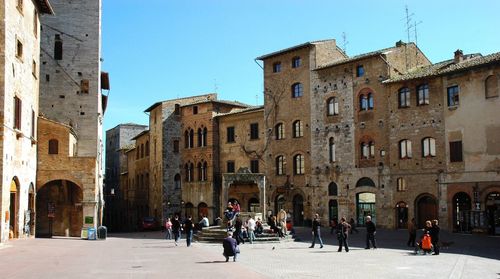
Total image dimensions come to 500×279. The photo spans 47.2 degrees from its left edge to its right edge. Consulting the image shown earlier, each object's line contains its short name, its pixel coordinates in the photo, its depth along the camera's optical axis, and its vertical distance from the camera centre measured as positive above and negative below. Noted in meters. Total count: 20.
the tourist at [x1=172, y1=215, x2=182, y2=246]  29.11 -2.06
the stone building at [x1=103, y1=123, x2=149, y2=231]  72.31 +3.03
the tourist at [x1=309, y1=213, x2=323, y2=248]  26.16 -1.95
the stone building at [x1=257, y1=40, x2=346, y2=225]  43.91 +5.01
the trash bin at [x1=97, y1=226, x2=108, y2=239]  33.42 -2.57
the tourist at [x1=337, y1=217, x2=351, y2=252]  23.76 -1.96
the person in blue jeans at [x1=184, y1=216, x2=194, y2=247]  27.58 -2.02
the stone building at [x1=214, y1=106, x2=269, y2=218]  47.31 +3.40
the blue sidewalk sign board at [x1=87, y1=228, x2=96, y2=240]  33.12 -2.68
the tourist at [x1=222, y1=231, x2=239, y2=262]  19.44 -2.03
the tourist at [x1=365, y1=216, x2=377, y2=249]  24.97 -2.05
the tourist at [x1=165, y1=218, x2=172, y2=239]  33.81 -2.44
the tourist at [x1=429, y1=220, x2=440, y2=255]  22.48 -2.03
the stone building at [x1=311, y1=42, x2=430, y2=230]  39.31 +3.86
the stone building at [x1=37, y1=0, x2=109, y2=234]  39.44 +8.31
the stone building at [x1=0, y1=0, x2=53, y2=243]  26.42 +3.96
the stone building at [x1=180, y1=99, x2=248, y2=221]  49.81 +2.79
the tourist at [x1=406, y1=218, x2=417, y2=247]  26.13 -2.06
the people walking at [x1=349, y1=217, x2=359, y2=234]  36.47 -2.56
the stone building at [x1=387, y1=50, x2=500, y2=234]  33.44 +2.54
